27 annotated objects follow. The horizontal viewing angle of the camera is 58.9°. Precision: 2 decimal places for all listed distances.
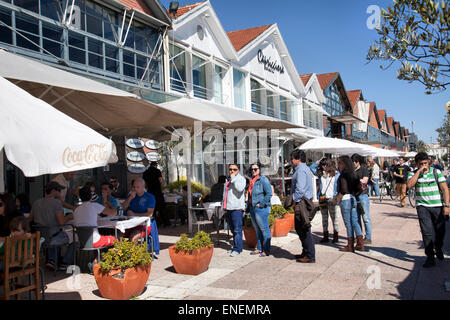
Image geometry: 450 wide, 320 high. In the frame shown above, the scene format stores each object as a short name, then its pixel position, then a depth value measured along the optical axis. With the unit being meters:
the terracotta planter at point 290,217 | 9.16
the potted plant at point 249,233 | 7.71
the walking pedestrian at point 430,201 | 5.88
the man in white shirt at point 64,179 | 8.48
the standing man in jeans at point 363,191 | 7.16
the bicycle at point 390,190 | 17.97
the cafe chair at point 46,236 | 6.04
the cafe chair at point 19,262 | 4.04
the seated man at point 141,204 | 6.84
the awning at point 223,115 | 7.93
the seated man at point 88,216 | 5.89
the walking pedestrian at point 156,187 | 10.44
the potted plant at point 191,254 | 5.82
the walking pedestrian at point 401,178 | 14.73
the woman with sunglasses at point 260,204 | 6.87
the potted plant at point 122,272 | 4.71
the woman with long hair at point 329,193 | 7.97
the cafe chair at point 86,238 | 5.82
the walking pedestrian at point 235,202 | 6.95
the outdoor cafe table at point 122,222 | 6.02
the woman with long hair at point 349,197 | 7.02
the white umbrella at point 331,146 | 14.34
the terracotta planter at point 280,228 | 8.88
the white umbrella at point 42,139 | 3.08
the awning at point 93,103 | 4.71
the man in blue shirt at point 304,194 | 6.44
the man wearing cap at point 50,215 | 6.17
